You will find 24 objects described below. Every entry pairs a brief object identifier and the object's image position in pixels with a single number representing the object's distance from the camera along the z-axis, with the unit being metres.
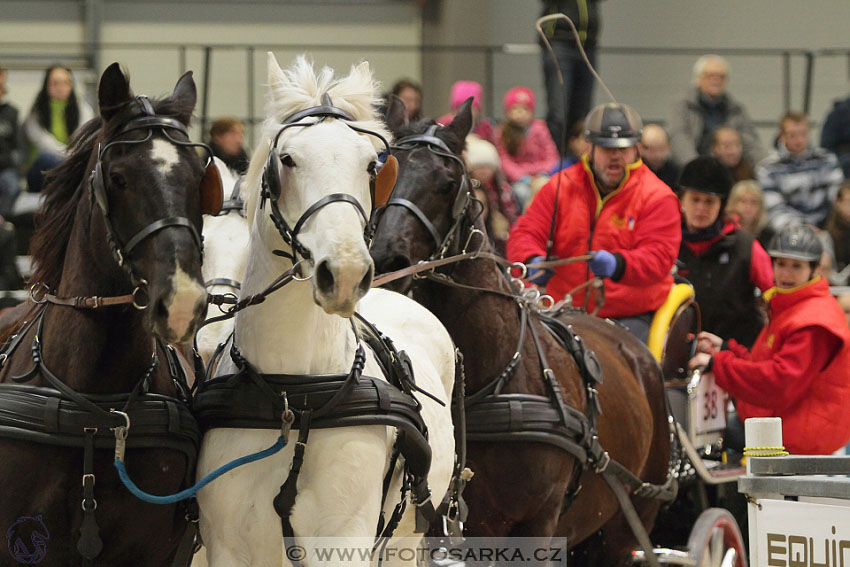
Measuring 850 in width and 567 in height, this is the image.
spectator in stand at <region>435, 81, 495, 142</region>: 20.03
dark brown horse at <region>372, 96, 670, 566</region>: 9.76
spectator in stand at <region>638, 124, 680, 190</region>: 19.44
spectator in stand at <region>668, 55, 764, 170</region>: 20.93
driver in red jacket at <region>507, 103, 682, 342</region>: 12.70
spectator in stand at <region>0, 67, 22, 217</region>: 18.22
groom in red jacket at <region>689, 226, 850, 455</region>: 12.61
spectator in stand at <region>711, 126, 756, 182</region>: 20.37
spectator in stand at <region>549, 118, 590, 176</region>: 18.72
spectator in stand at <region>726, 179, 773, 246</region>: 18.48
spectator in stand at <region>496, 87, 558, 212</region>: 19.83
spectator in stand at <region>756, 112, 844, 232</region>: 20.75
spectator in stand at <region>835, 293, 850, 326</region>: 17.56
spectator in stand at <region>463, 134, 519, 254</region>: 16.67
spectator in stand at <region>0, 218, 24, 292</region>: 16.25
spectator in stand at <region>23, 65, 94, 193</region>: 18.34
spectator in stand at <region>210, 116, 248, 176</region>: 16.75
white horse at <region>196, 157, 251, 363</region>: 10.45
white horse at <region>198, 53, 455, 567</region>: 7.04
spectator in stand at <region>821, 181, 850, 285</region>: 19.61
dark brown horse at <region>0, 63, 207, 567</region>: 7.12
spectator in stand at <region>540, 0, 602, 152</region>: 19.37
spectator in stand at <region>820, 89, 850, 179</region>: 22.34
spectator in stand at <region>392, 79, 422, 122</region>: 18.98
